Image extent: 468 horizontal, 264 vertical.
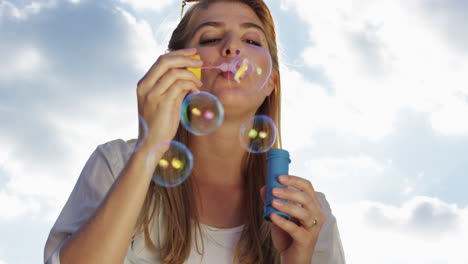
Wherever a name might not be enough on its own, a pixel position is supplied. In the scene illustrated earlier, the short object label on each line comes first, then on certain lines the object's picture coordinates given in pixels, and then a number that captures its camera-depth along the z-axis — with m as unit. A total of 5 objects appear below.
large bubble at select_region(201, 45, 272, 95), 2.27
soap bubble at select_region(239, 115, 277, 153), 2.69
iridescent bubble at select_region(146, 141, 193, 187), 2.49
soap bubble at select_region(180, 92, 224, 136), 2.35
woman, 1.78
